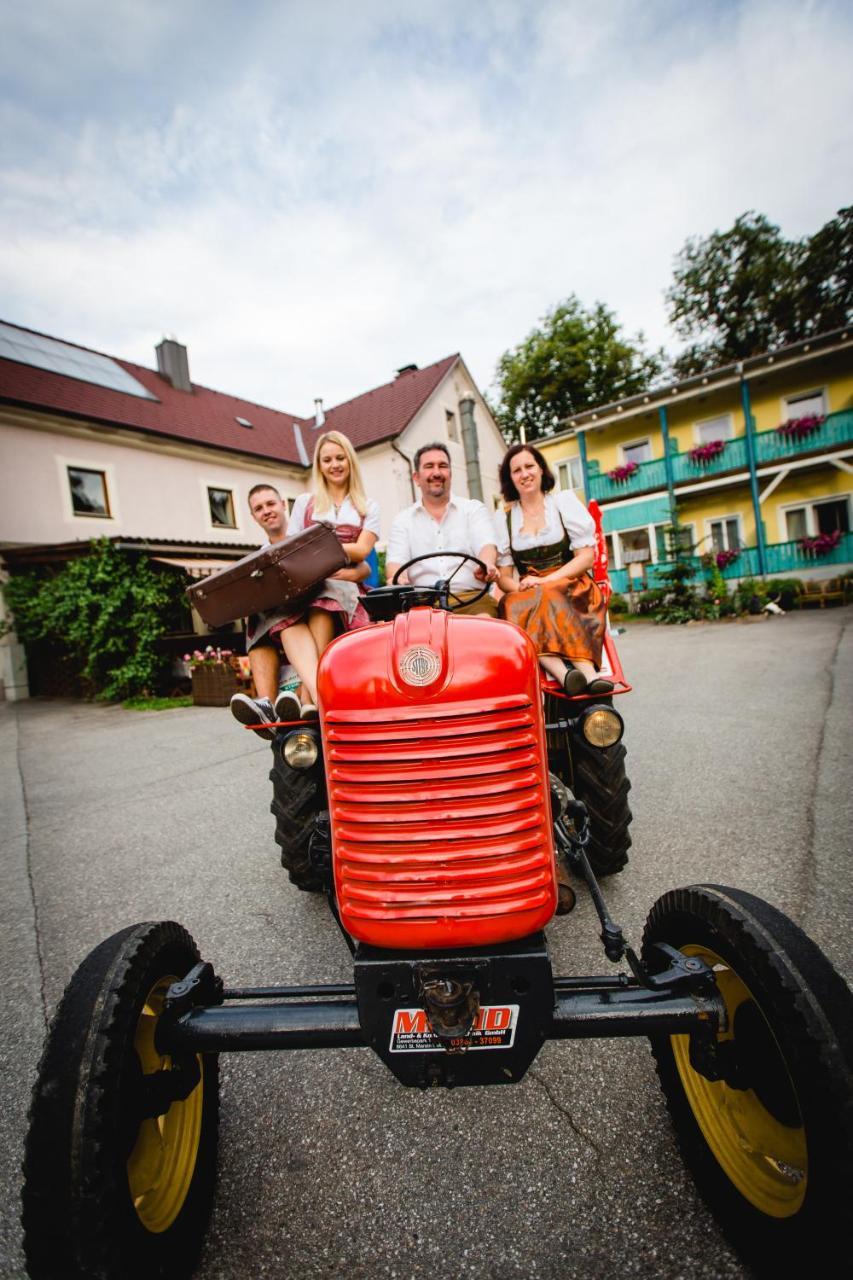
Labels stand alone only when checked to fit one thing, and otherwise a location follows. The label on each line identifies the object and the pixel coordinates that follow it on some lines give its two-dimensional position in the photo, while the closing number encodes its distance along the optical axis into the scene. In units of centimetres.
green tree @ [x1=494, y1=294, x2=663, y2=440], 2852
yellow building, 1505
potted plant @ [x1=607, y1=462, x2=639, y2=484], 1771
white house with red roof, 1156
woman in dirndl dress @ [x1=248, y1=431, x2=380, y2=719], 263
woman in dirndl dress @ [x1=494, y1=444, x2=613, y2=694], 251
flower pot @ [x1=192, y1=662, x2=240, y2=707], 848
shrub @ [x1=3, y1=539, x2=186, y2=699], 979
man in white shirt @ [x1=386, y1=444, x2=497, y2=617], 284
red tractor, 104
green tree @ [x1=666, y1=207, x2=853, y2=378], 2388
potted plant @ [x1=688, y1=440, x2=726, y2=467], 1628
